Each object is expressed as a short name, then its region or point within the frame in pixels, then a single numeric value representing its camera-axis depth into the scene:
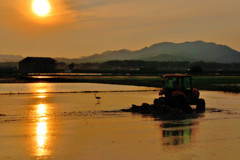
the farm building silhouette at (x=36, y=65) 186.38
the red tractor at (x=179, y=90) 25.50
